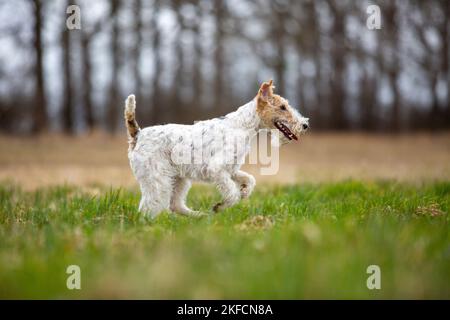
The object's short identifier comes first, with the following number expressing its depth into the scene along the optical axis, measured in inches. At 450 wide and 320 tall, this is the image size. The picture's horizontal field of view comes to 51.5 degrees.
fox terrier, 205.6
